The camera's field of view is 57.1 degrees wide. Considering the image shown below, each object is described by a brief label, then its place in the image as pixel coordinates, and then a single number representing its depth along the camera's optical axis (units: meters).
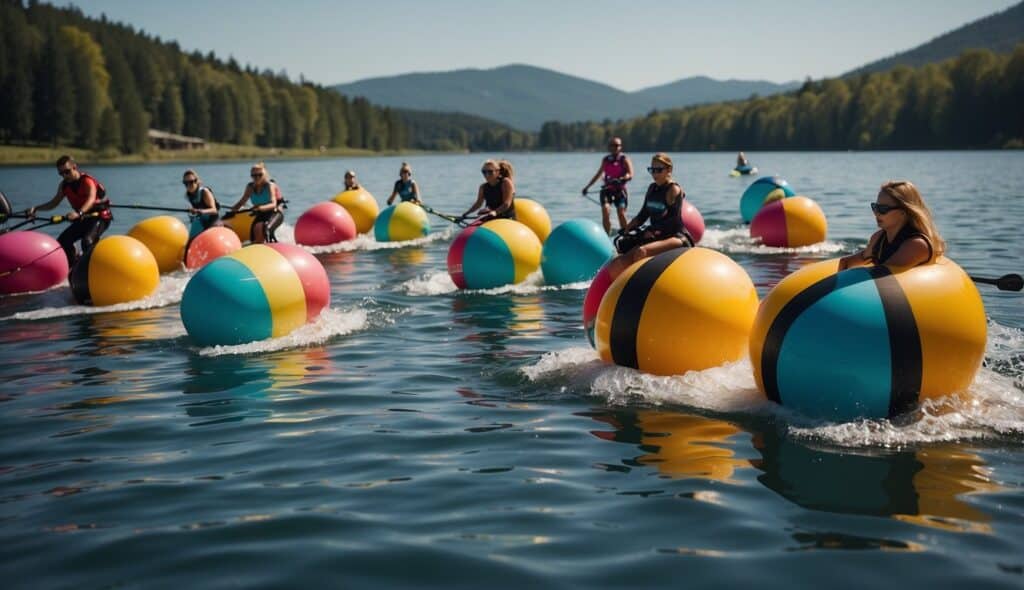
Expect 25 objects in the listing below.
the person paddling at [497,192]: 18.12
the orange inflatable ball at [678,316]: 9.06
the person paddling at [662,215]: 11.37
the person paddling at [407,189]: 26.24
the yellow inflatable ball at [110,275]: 15.41
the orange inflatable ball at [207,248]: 18.89
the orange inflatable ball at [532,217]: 21.75
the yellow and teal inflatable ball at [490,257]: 15.94
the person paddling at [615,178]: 23.42
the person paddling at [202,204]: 19.64
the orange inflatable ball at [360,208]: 26.20
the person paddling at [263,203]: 19.80
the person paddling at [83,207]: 17.09
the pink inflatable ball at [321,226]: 23.73
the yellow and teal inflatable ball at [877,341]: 7.39
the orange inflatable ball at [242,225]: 23.09
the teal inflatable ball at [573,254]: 16.12
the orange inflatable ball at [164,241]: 19.44
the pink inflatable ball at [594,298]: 10.36
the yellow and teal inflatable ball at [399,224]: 24.70
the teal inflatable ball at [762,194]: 26.16
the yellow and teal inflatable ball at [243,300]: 11.56
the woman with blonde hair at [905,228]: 7.71
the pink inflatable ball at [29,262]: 16.97
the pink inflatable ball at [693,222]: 20.61
